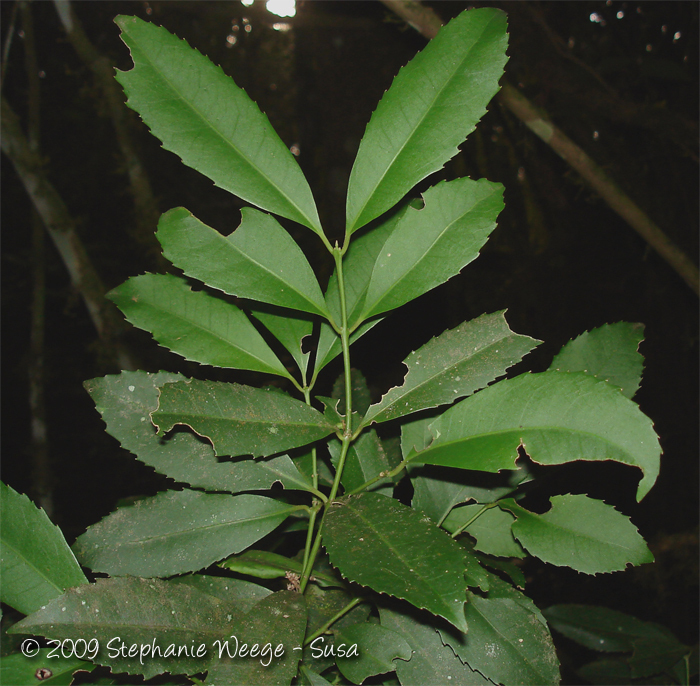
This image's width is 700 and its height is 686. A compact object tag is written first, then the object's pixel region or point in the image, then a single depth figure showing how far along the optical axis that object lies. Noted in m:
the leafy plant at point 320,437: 0.35
